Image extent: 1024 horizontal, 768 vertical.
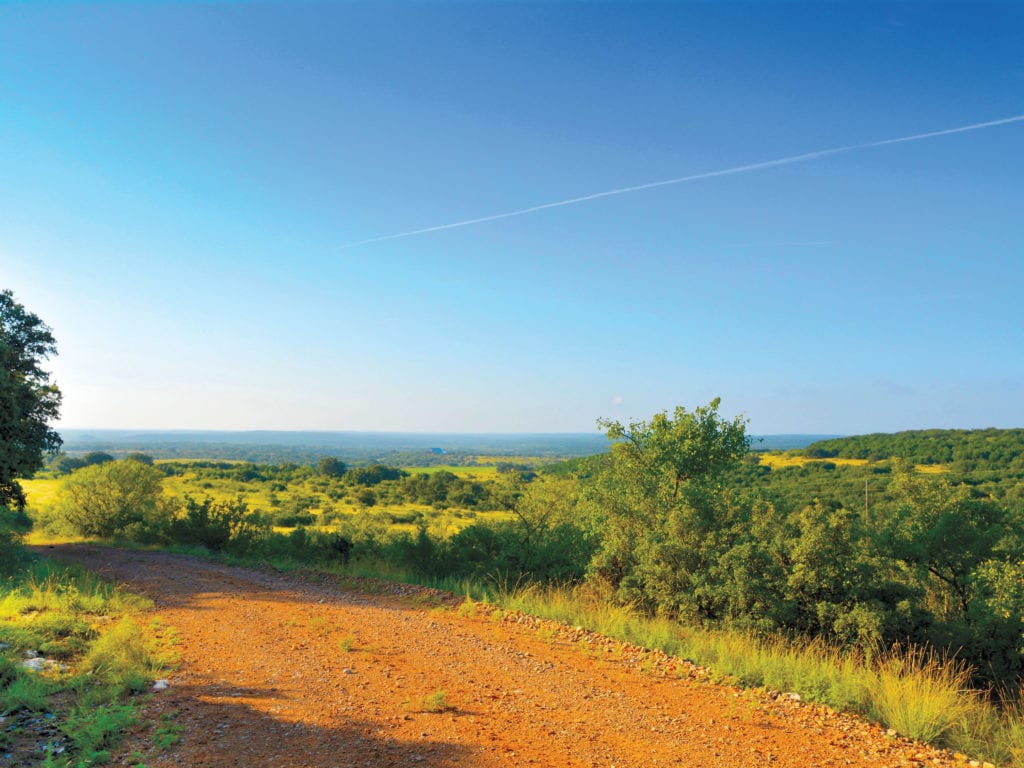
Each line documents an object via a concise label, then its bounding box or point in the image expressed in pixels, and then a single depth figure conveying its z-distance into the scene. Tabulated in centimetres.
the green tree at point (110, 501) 2330
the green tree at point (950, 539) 1217
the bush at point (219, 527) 1983
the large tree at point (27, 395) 1763
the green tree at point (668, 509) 1168
